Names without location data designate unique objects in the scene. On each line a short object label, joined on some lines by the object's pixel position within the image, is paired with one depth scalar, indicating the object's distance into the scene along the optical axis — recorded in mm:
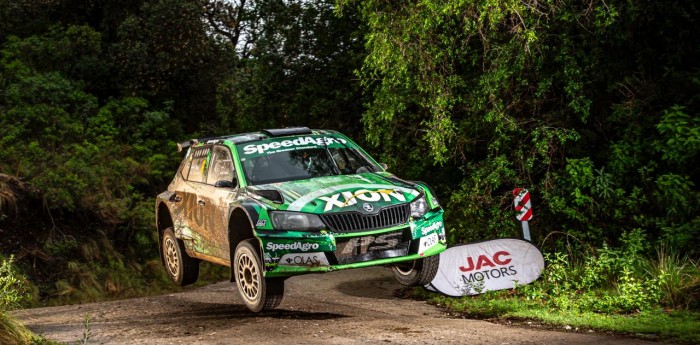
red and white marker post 14359
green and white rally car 9500
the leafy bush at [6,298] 9125
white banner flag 13133
